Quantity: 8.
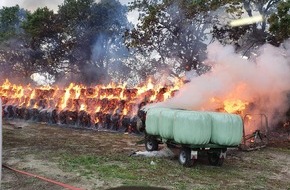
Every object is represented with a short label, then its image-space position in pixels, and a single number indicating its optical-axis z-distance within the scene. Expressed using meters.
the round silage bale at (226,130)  10.90
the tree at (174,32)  27.41
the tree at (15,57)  42.00
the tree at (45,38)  38.16
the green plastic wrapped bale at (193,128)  10.68
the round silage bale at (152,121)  12.64
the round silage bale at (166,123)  11.55
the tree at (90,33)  38.97
